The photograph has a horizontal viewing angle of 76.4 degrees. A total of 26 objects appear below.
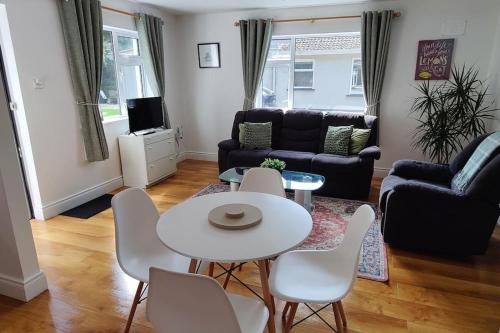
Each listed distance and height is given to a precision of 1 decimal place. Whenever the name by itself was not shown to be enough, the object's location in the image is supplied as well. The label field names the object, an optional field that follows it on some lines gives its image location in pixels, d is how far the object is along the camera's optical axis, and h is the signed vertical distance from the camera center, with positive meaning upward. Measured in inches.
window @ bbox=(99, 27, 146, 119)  160.6 +7.0
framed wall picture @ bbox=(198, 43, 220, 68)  201.0 +17.2
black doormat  137.3 -54.2
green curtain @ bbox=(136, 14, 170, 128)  174.1 +18.4
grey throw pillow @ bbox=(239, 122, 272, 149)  175.3 -28.9
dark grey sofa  147.7 -35.5
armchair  93.8 -40.8
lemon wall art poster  159.5 +10.1
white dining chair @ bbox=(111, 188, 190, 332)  67.9 -35.0
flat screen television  162.1 -15.6
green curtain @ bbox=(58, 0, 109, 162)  132.5 +10.1
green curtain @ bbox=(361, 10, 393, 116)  162.2 +14.3
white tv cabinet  163.6 -37.9
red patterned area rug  97.6 -55.0
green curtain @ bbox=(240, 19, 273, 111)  183.5 +19.1
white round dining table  53.9 -27.8
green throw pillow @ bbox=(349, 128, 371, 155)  158.6 -28.8
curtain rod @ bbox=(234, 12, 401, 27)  170.4 +33.5
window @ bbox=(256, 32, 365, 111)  186.5 +4.7
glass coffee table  122.9 -39.0
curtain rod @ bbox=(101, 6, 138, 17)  151.8 +35.3
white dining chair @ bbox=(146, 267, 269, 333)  40.4 -28.6
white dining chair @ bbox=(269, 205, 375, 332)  58.9 -38.0
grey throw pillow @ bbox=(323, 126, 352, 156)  159.9 -29.2
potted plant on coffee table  127.3 -32.3
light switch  124.0 +0.7
